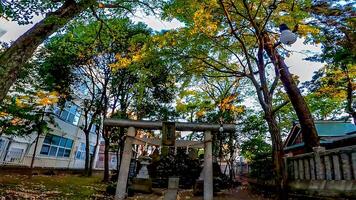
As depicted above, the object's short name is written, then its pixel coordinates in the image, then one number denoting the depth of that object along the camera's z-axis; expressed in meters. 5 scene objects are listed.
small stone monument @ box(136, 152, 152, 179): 12.09
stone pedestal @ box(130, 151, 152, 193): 12.07
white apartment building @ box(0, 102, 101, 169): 18.70
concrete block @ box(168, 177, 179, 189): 7.83
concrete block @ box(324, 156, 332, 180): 5.89
